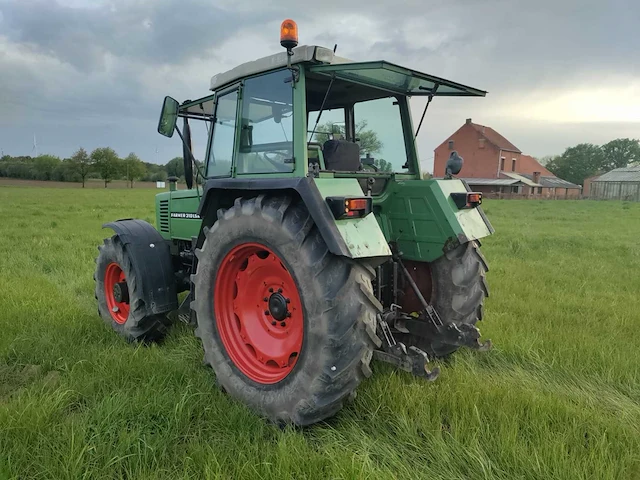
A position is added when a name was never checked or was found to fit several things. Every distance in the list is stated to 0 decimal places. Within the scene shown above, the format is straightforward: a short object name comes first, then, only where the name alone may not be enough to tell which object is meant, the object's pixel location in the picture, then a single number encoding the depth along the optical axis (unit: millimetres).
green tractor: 2645
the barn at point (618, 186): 44656
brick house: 46531
